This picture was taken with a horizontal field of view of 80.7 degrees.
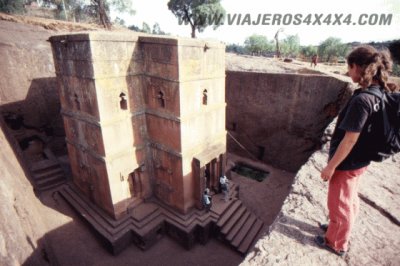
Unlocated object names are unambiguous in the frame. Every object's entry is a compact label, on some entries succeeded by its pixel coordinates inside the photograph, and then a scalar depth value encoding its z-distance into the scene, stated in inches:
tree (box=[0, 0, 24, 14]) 939.3
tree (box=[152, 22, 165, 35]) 2134.5
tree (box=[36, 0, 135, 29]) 889.5
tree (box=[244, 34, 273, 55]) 2052.2
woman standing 80.5
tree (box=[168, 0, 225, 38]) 1109.1
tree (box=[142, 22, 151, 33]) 1858.9
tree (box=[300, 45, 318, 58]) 1728.6
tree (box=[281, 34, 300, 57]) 1987.2
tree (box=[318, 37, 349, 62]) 1474.2
